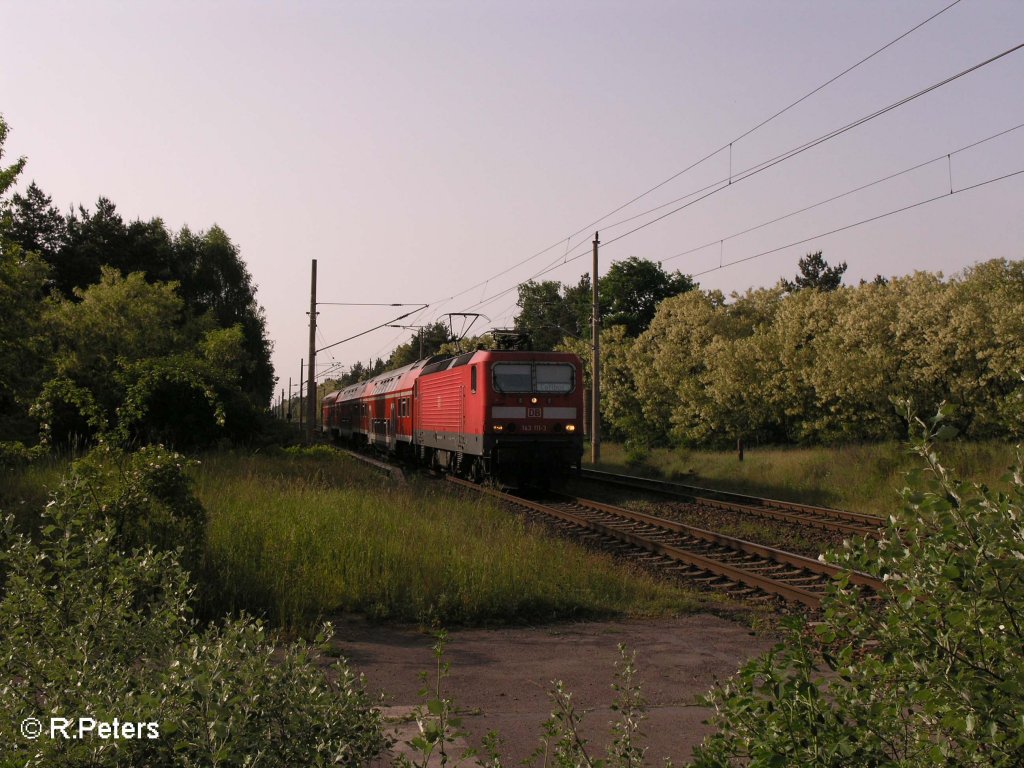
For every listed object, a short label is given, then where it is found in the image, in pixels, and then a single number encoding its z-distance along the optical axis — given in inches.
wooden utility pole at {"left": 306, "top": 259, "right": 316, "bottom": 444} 1115.3
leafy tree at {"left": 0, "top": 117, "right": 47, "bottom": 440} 549.3
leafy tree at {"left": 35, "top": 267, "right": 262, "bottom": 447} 492.4
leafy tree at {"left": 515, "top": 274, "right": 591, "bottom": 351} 3501.5
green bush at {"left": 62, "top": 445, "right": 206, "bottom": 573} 307.4
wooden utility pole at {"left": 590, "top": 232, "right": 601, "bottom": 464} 1114.1
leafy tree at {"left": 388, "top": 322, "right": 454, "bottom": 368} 3203.7
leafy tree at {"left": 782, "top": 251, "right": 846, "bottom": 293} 3634.4
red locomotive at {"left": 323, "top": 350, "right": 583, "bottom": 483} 770.8
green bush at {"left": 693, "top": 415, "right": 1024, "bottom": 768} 99.9
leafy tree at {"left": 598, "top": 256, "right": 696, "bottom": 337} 2475.4
